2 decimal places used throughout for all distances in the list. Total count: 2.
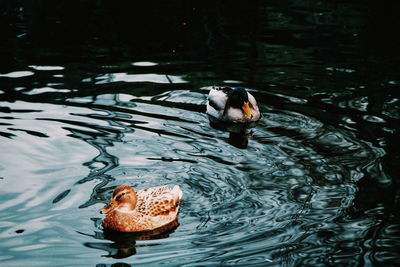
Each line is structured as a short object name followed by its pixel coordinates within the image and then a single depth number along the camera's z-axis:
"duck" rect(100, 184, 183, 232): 10.45
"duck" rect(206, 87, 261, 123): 16.48
